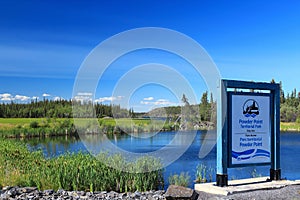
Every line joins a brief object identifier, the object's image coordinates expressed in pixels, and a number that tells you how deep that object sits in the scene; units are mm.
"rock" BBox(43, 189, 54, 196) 6442
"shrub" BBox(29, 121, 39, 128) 34115
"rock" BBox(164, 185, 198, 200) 5770
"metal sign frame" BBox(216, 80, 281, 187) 6918
